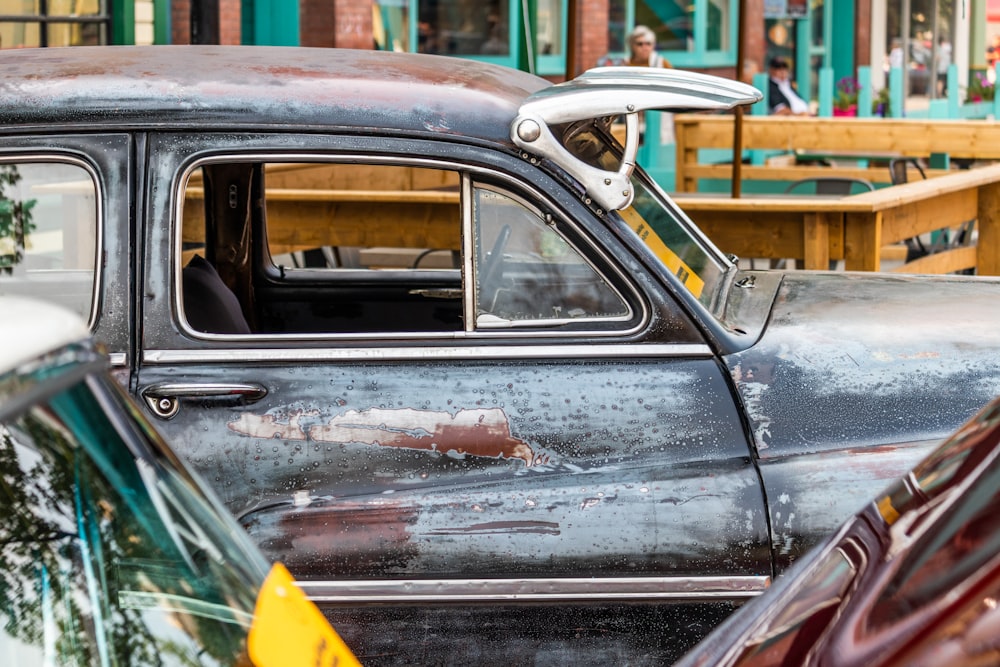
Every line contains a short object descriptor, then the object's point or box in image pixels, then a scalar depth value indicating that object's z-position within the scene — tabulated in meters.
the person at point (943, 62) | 25.38
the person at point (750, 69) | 18.27
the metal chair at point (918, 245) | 9.69
